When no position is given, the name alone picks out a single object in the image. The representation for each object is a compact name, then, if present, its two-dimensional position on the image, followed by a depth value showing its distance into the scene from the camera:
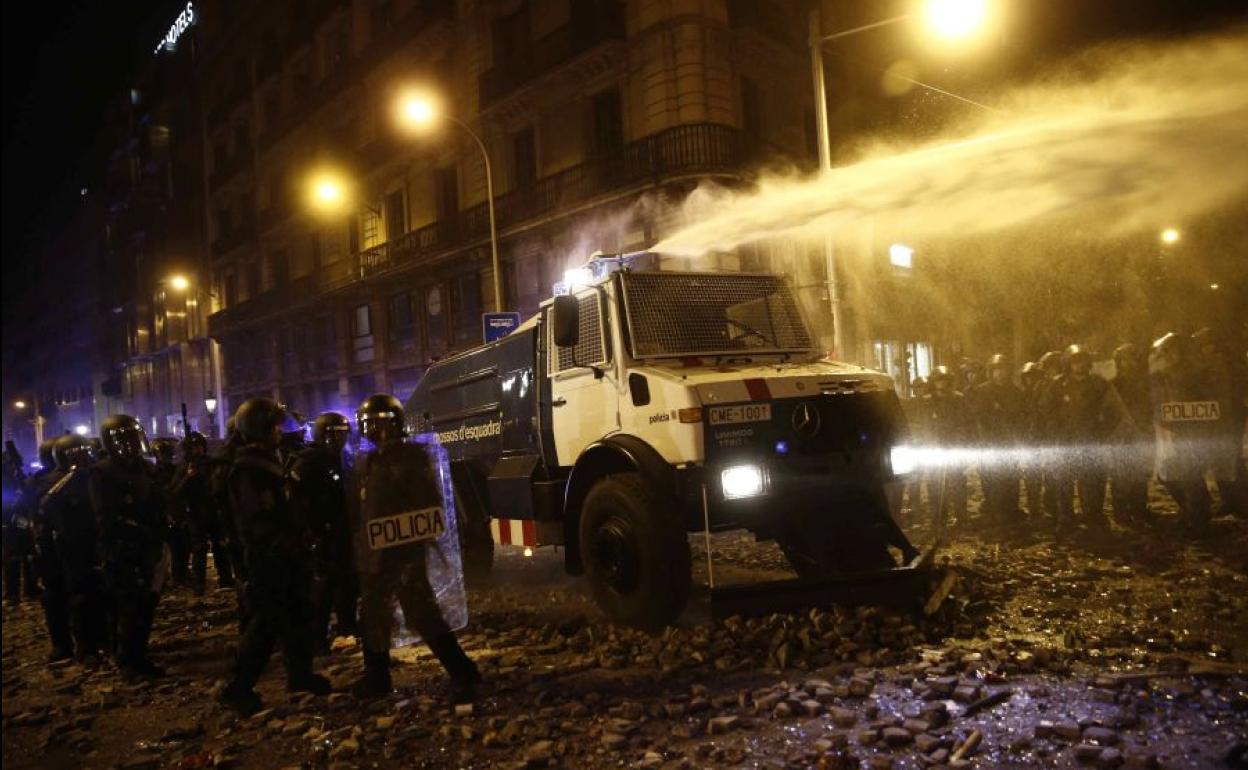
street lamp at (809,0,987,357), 12.03
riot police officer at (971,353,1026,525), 9.98
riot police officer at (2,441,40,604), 9.81
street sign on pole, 16.09
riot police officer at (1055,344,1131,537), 9.29
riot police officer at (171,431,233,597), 9.95
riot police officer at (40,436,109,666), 6.59
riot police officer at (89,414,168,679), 6.35
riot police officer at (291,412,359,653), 5.78
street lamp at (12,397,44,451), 65.50
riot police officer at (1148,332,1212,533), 8.20
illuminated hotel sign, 48.66
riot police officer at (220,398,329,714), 5.31
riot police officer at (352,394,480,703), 5.28
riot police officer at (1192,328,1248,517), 8.33
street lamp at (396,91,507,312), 28.71
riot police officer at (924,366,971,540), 10.24
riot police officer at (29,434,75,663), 7.33
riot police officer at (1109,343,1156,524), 9.02
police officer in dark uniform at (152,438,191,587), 9.45
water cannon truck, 5.98
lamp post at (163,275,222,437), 36.41
